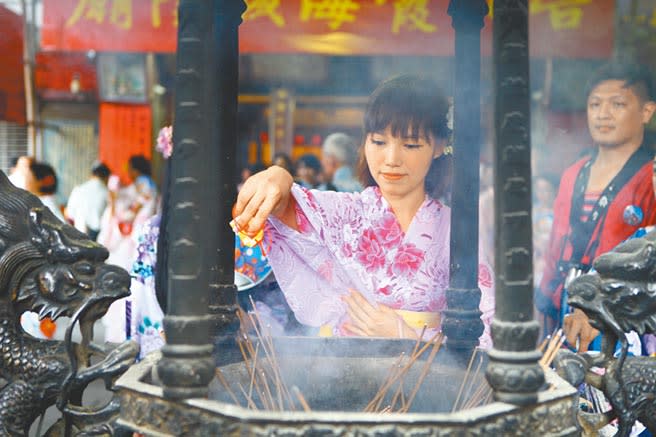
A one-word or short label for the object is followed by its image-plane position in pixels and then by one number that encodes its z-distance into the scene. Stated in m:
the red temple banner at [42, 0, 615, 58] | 7.84
